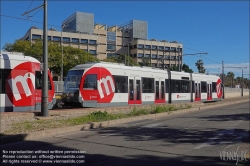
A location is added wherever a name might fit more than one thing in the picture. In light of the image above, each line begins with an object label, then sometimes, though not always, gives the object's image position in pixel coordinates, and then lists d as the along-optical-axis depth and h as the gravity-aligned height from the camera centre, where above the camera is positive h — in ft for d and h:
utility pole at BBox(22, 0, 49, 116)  48.96 +2.98
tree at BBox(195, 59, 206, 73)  342.36 +28.77
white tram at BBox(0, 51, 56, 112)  50.90 +0.97
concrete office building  360.28 +66.51
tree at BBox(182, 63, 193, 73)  351.44 +26.13
